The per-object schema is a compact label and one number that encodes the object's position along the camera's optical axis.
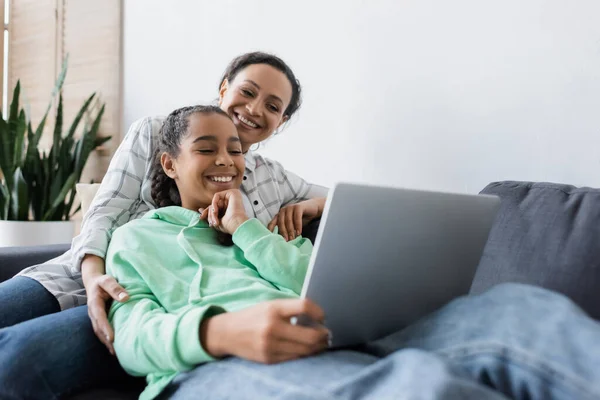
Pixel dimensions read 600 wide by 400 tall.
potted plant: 2.76
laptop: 0.81
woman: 1.00
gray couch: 1.08
